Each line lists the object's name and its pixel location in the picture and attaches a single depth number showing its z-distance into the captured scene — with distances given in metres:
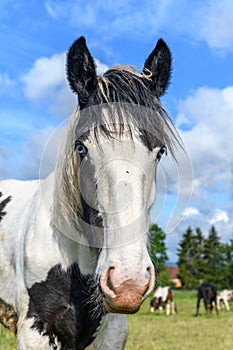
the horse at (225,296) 28.22
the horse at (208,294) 24.48
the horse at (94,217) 2.50
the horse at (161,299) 24.48
